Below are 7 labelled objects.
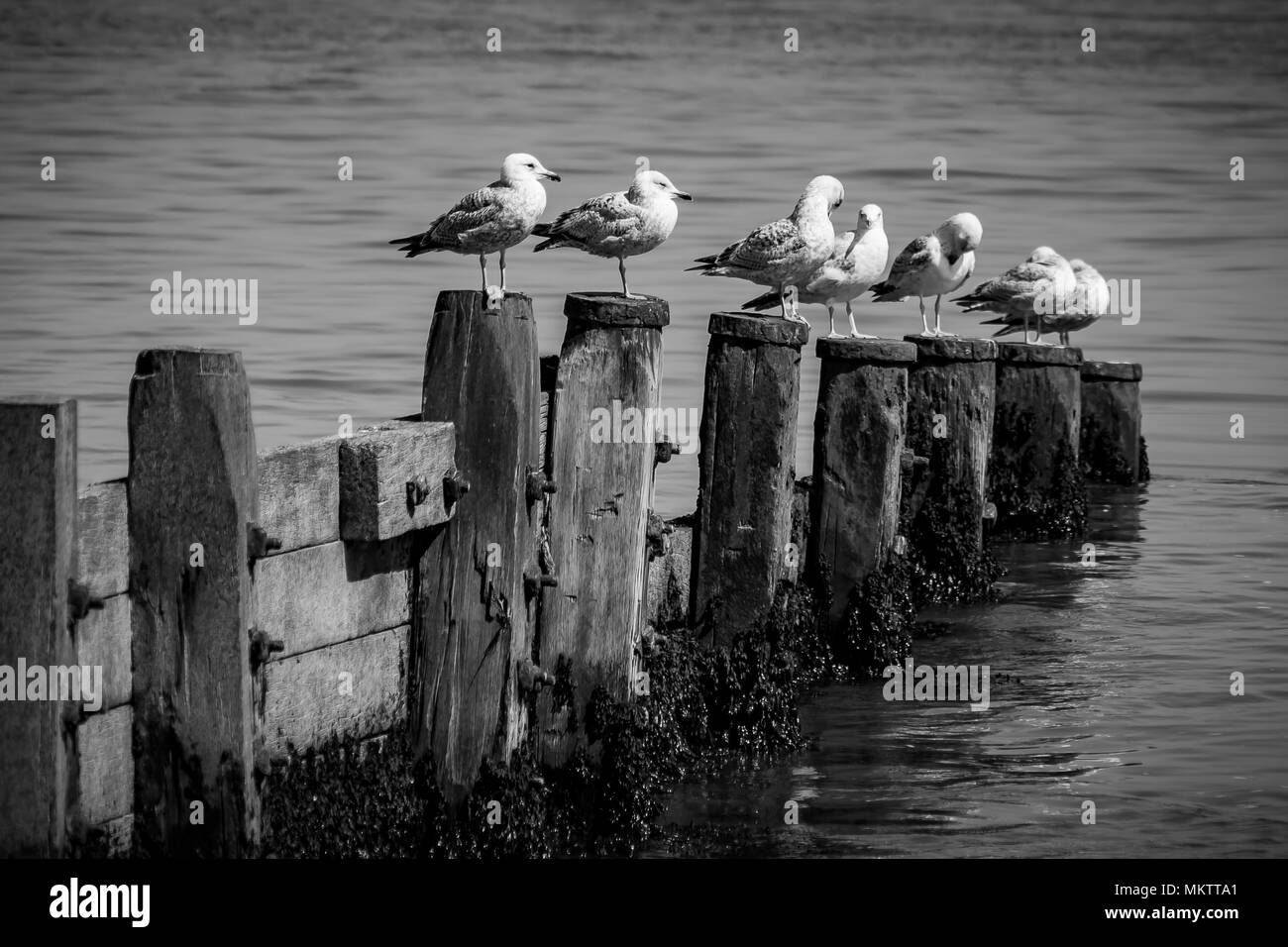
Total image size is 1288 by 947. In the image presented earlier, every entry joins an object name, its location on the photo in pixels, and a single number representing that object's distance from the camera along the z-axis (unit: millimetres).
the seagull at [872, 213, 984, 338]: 13391
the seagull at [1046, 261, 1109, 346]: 15477
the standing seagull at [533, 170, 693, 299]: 9523
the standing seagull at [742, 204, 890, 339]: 11367
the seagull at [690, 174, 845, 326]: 10391
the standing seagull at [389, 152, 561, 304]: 8914
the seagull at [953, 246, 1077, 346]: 15164
